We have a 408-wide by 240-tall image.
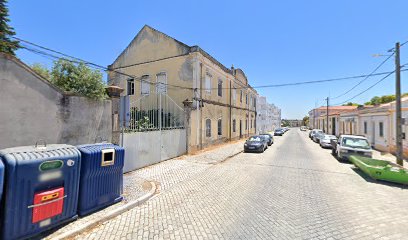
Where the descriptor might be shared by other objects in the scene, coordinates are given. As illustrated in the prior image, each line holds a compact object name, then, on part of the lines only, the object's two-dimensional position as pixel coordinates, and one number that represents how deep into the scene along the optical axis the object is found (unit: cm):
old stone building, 1416
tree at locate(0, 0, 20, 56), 1490
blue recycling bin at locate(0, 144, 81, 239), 335
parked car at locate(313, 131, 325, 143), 2452
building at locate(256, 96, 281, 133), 4664
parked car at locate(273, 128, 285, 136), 3984
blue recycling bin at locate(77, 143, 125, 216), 449
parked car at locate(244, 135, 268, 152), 1509
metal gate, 855
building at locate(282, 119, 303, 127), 11975
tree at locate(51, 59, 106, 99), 741
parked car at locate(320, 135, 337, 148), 1879
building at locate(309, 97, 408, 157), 1455
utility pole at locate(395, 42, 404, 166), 1036
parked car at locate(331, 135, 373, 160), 1145
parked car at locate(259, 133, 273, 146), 1995
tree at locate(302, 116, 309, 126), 10047
